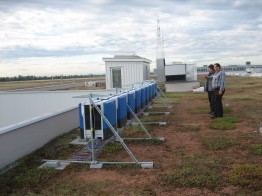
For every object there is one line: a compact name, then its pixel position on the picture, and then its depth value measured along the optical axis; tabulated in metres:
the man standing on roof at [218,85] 7.36
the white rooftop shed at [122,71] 13.83
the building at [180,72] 16.74
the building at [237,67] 86.70
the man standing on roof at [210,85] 8.09
